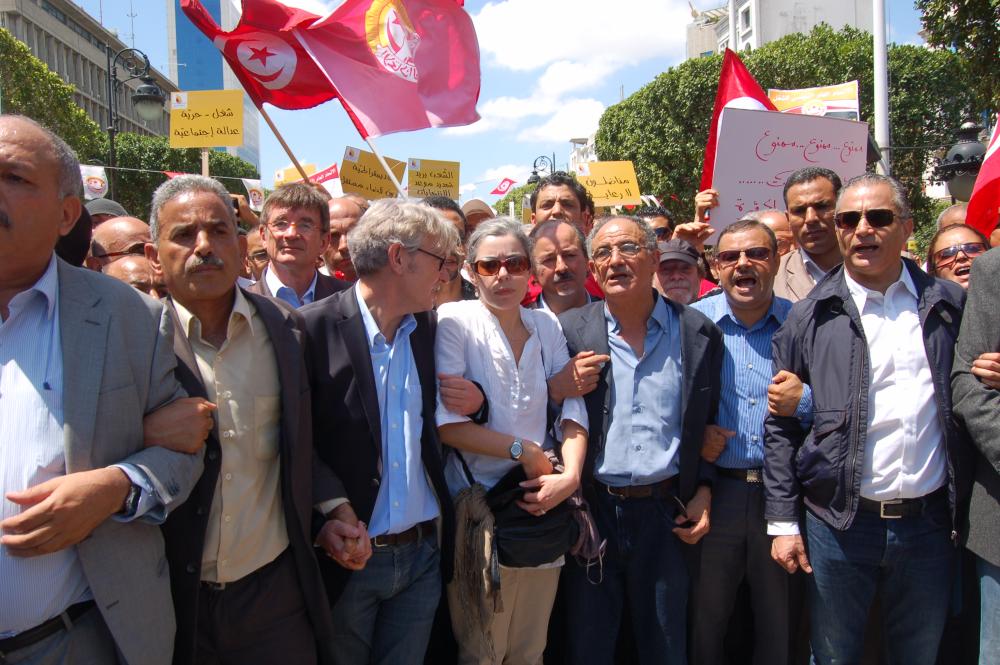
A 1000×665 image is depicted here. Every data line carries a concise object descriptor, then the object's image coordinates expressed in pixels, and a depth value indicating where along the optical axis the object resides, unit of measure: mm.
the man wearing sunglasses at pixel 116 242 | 3730
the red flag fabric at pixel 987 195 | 4012
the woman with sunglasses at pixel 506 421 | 2654
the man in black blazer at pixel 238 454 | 2205
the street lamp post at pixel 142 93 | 12352
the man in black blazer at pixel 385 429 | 2475
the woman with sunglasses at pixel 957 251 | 3779
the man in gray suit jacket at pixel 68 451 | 1706
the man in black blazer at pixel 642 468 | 2965
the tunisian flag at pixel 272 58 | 5379
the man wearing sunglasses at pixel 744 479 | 3078
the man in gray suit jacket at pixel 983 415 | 2518
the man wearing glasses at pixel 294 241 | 3869
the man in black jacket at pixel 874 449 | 2723
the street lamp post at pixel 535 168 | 24125
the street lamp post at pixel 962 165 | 7227
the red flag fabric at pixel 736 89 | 5492
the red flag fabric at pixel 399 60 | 5436
